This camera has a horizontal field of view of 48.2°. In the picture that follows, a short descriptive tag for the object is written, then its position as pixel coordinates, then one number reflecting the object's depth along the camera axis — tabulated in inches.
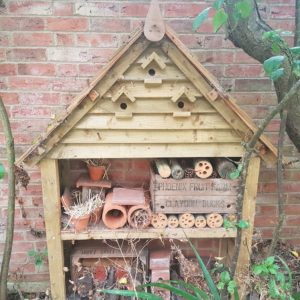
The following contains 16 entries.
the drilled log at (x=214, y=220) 65.6
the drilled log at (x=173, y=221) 65.7
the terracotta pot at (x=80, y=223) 65.0
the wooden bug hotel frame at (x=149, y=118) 55.1
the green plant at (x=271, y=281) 60.0
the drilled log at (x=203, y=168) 63.7
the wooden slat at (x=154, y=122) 58.2
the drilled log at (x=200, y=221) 65.8
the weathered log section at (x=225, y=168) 63.7
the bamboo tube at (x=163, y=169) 63.7
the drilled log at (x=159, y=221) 65.6
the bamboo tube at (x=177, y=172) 63.4
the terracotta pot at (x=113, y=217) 65.7
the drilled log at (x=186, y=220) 65.6
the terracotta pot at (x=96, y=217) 68.0
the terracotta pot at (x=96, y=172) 71.8
